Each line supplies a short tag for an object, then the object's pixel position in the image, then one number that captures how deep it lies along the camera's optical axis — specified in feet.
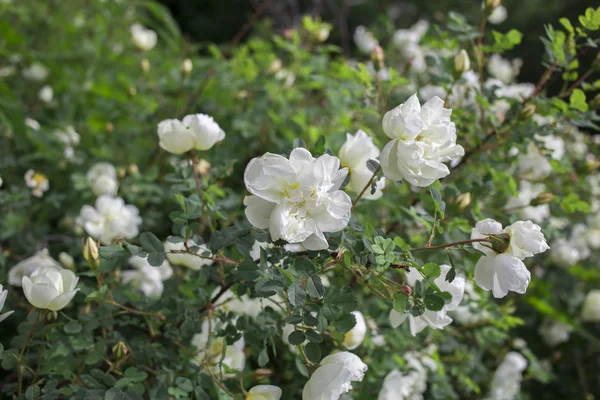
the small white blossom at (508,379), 4.55
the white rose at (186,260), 3.69
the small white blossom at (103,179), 4.09
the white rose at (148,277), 3.85
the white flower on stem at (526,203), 4.13
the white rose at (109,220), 3.88
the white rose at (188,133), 3.48
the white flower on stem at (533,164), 4.43
